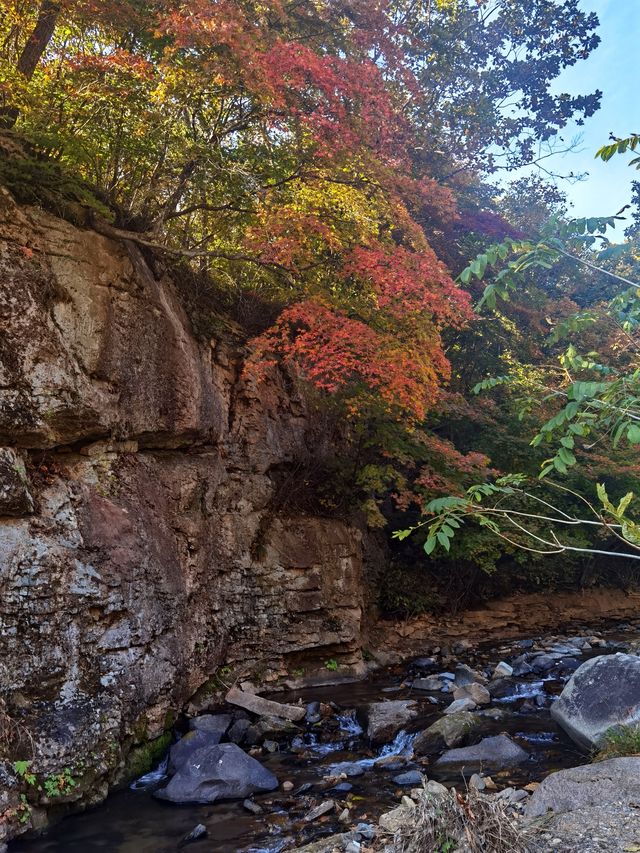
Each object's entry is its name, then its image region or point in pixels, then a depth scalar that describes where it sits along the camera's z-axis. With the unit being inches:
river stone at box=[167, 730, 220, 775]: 265.1
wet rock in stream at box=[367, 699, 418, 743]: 299.9
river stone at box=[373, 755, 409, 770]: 270.5
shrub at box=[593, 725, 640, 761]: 234.2
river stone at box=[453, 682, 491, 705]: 355.3
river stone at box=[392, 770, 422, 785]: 252.1
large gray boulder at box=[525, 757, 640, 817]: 188.5
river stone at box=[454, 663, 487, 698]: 393.5
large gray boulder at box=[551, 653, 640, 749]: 263.1
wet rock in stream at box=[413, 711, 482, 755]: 285.9
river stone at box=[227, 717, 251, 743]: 302.7
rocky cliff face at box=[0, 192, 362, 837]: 249.1
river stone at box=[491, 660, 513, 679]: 404.8
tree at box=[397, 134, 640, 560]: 139.3
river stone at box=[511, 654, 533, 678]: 417.1
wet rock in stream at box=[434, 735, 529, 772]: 264.8
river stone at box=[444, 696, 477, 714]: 336.0
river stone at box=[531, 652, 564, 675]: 424.2
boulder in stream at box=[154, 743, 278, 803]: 242.1
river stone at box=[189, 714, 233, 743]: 305.3
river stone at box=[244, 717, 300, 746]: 301.0
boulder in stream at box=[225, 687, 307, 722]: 330.6
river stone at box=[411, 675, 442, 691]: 387.9
